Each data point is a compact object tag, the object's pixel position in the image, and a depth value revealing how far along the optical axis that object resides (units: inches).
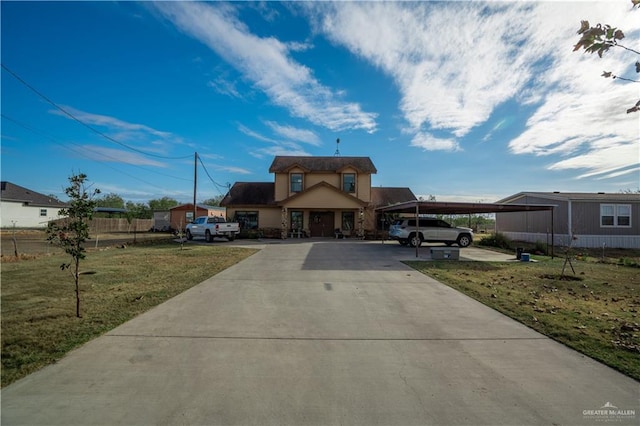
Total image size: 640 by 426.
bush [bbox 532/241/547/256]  668.7
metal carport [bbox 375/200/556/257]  569.6
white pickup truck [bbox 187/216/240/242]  872.3
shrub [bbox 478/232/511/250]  793.1
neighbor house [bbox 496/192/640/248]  794.2
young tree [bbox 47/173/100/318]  202.2
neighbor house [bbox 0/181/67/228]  1254.9
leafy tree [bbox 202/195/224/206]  2847.4
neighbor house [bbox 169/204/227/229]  1396.4
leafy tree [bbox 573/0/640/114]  91.7
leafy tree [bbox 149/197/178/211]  2502.3
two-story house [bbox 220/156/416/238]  1032.8
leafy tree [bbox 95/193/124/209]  2785.7
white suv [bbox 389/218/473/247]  723.4
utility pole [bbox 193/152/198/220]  1055.5
